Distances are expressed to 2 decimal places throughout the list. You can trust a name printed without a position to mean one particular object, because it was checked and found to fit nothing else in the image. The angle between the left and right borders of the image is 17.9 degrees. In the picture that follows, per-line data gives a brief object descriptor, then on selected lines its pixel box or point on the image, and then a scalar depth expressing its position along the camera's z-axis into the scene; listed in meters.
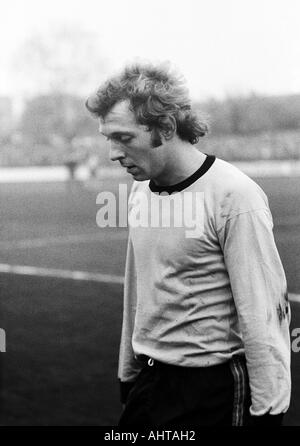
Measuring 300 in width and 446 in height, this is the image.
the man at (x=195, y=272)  2.51
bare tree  74.62
